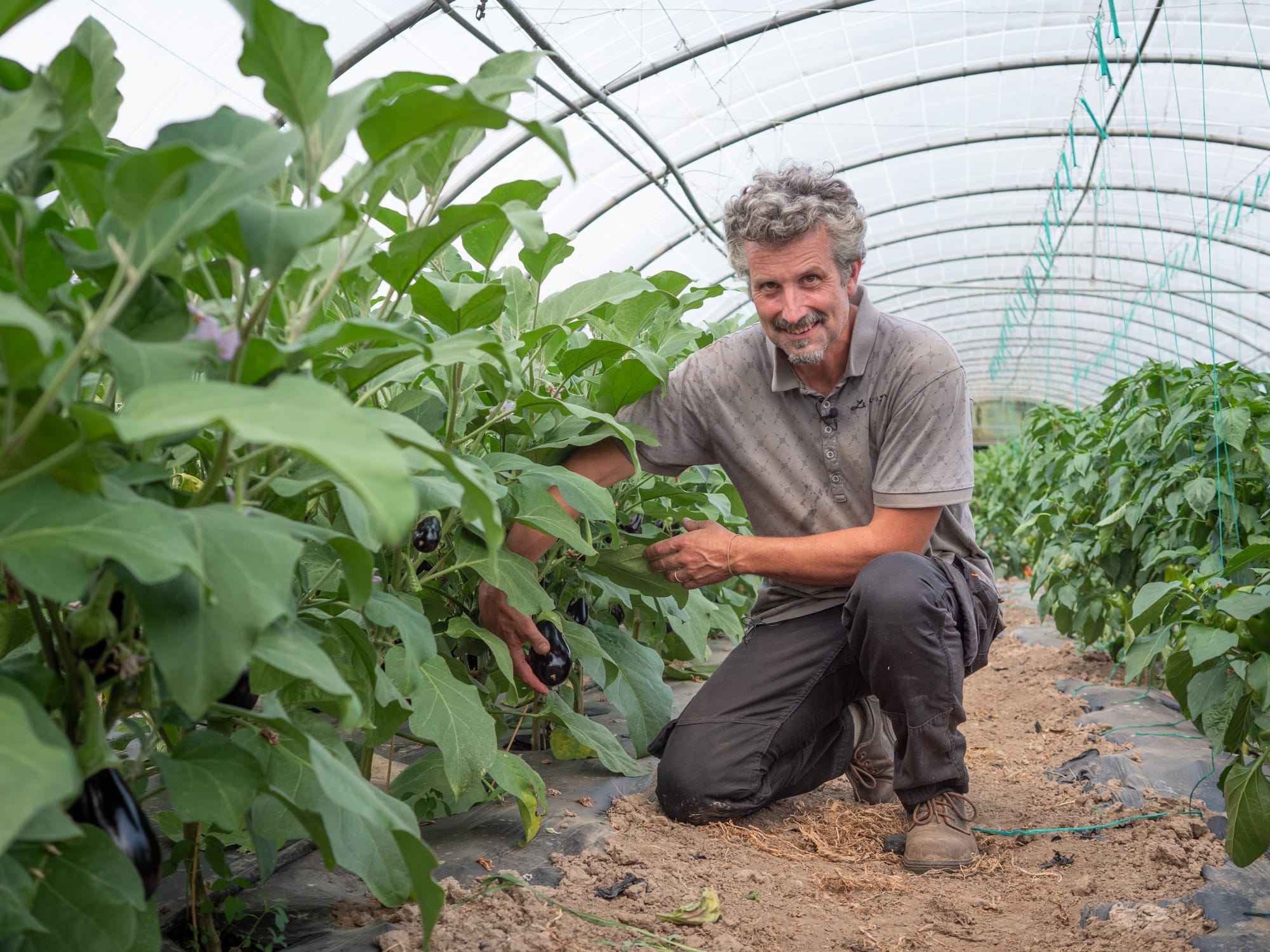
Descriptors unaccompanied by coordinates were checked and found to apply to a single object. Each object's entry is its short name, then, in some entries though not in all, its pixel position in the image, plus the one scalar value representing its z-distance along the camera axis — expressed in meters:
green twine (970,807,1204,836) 2.46
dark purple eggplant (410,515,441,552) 1.80
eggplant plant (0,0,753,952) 0.78
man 2.38
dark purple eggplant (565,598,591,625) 2.43
